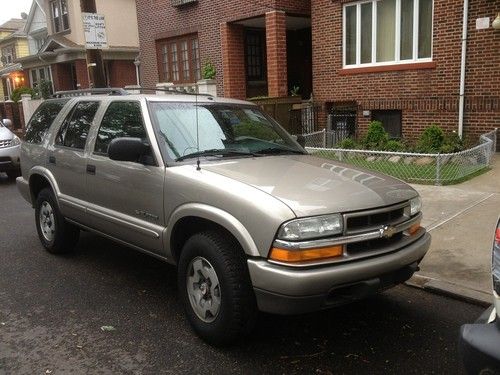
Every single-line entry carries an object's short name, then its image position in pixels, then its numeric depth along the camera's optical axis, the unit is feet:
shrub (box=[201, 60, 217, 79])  52.49
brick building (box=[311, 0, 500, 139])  34.22
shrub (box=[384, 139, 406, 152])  33.72
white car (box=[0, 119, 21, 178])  35.65
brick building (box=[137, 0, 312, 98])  46.98
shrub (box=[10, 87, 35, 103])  85.27
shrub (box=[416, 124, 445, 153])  32.71
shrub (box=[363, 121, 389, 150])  35.50
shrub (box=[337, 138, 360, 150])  35.81
